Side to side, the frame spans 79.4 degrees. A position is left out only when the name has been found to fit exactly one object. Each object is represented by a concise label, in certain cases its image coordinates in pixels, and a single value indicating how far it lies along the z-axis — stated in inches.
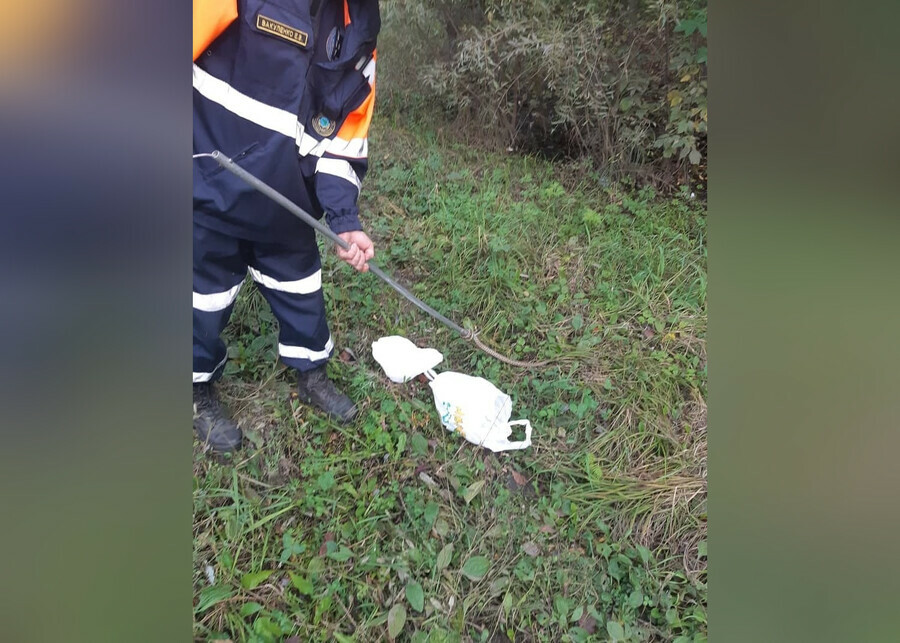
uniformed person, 43.9
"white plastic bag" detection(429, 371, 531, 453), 53.6
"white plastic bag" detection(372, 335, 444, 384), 53.0
